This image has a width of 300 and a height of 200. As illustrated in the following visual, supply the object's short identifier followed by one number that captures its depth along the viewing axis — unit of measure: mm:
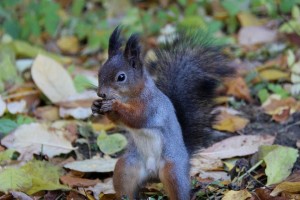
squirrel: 4977
